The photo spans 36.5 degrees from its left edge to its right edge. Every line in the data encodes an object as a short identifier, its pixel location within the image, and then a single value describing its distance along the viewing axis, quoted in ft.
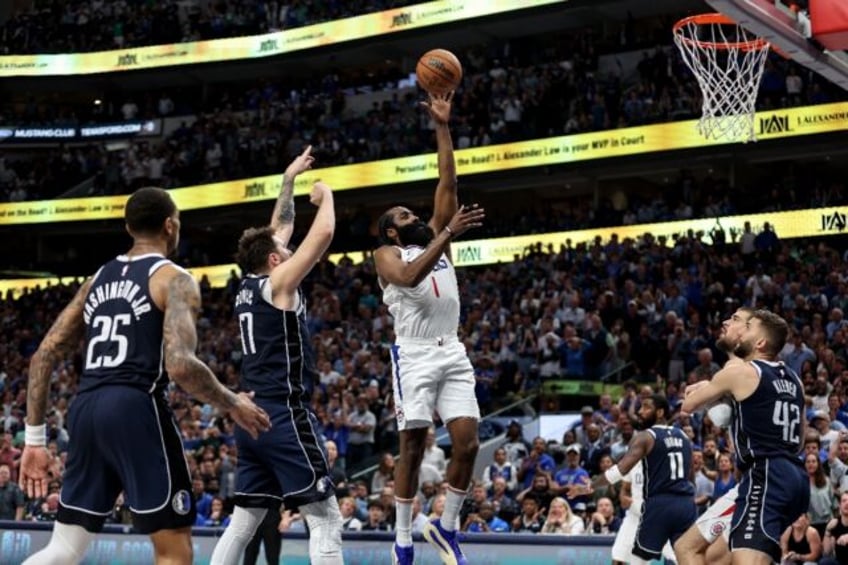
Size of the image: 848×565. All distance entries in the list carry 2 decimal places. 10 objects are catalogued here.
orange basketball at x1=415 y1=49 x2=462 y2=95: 28.25
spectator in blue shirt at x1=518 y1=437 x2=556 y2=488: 50.88
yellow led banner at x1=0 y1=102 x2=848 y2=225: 86.79
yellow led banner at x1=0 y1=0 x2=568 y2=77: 111.96
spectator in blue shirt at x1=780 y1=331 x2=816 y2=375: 53.57
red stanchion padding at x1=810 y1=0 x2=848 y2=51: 33.09
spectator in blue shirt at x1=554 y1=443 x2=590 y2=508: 47.88
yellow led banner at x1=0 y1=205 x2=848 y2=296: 84.48
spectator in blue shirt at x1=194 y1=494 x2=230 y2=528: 53.01
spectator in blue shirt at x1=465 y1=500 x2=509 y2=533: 47.52
